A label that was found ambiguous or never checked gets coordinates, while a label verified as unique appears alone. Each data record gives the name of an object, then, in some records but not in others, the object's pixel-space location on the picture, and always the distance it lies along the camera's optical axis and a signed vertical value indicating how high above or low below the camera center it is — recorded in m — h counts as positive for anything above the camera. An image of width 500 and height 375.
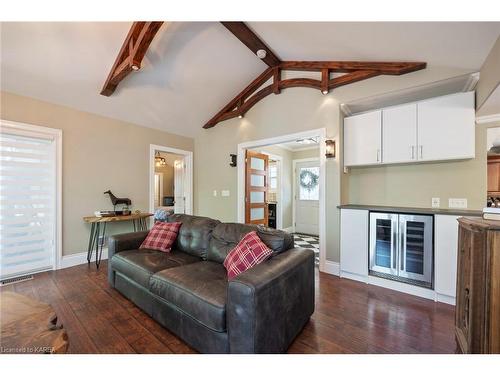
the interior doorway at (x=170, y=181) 4.55 +0.12
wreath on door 6.16 +0.17
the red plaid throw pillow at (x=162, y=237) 2.71 -0.65
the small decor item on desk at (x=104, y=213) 3.58 -0.46
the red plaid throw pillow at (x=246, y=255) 1.86 -0.60
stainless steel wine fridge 2.51 -0.74
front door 6.11 -0.35
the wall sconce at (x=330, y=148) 3.25 +0.56
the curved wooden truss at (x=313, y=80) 2.79 +1.64
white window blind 2.98 -0.27
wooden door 4.62 -0.05
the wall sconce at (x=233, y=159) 4.55 +0.55
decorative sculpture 3.80 -0.26
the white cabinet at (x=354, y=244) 2.92 -0.79
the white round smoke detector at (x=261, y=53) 3.23 +1.97
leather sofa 1.35 -0.80
